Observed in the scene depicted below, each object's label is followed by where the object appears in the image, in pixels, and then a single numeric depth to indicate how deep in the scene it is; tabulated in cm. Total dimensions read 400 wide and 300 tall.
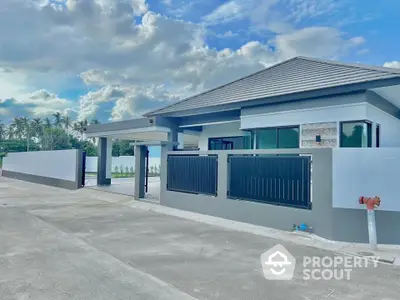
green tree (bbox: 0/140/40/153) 6084
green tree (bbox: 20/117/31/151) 6304
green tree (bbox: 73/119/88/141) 6363
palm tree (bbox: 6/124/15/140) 6856
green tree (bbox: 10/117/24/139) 6775
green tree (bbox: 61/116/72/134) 7106
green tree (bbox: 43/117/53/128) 6851
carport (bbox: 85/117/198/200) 1308
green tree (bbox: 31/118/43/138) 6575
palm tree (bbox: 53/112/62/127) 7075
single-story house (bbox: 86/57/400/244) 675
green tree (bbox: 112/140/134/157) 4781
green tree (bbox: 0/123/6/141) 6844
